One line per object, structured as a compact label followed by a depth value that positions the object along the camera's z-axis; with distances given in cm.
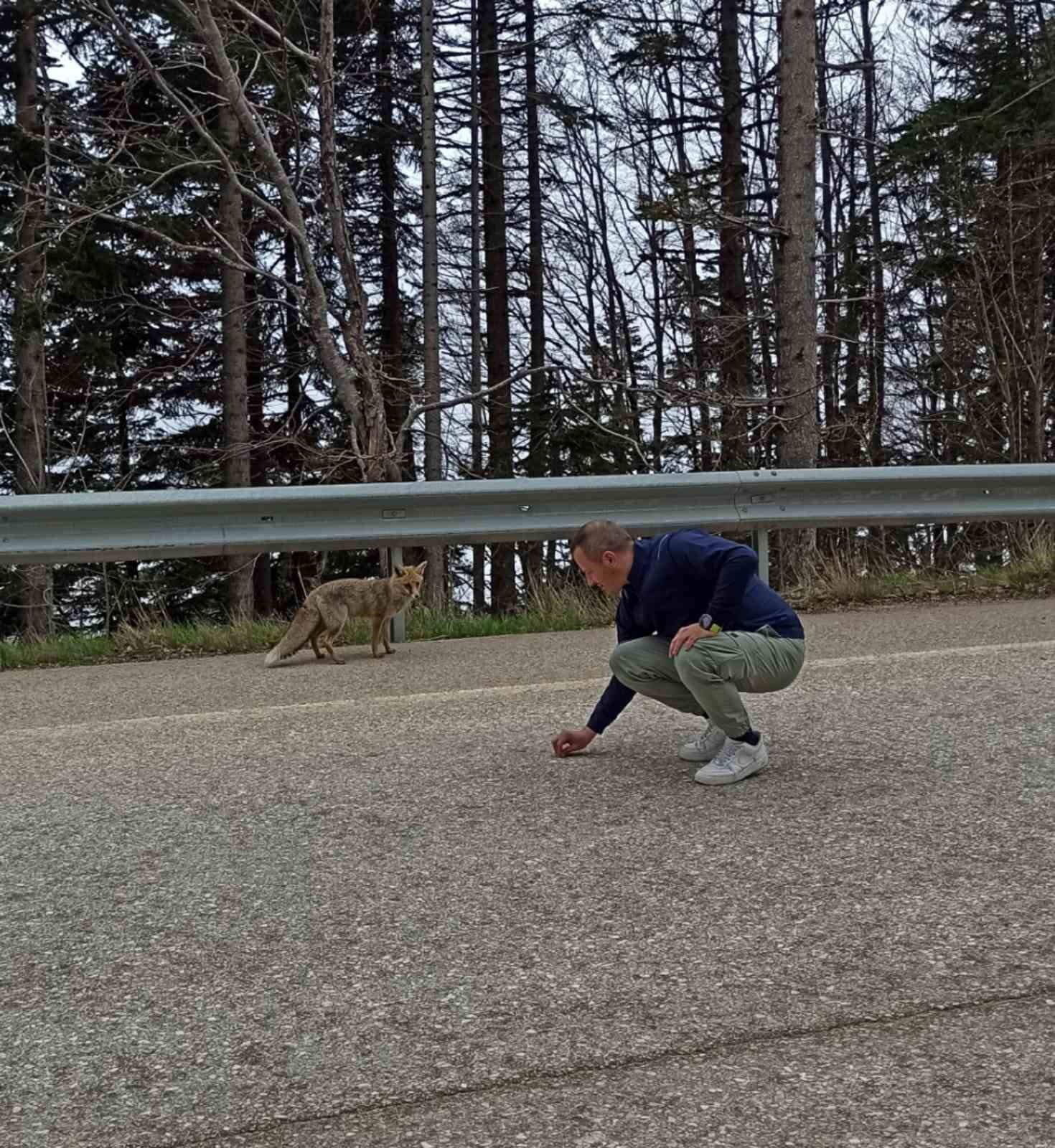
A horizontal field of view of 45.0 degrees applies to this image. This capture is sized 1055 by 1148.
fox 828
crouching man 452
